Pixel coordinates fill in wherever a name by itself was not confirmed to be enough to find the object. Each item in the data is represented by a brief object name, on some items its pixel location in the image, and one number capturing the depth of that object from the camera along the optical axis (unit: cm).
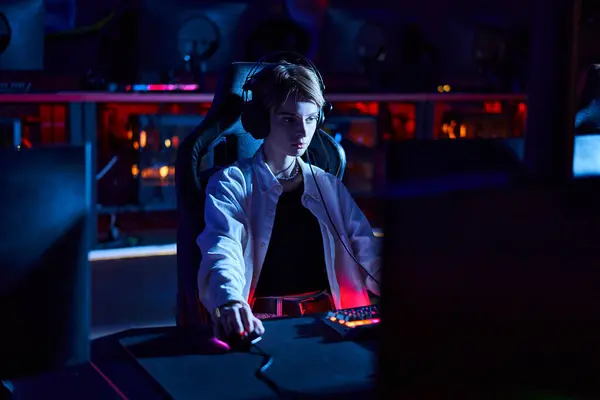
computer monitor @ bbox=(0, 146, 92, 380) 78
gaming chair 155
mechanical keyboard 110
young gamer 154
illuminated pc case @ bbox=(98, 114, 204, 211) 341
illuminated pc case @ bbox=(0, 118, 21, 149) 279
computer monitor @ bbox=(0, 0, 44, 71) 327
